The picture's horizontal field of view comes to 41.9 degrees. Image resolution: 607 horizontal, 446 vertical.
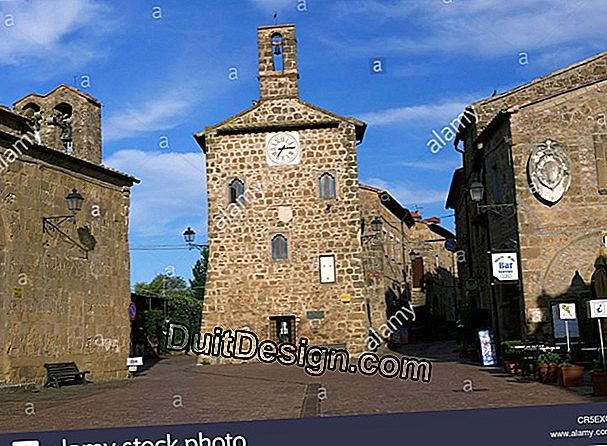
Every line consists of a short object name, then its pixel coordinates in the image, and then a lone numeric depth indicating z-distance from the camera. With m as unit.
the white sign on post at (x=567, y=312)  16.53
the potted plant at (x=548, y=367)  15.46
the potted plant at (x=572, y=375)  14.61
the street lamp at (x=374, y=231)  37.03
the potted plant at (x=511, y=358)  18.17
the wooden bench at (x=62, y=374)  18.47
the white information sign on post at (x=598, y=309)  14.05
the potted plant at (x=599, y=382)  12.80
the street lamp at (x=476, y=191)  19.61
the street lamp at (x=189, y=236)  34.16
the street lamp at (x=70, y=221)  18.55
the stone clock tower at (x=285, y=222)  28.20
